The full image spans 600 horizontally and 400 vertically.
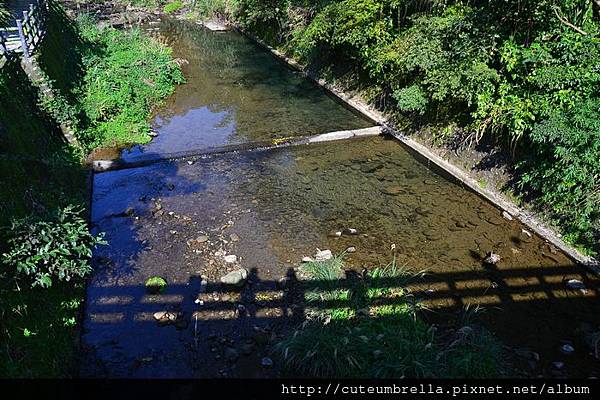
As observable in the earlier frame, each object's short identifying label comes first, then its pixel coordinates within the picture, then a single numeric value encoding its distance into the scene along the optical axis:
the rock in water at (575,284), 7.86
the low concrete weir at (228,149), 12.07
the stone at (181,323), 7.15
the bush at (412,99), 12.31
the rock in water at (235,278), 7.99
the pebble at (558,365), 6.37
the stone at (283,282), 8.06
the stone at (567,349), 6.61
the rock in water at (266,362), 6.37
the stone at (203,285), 7.93
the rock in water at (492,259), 8.50
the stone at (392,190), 11.07
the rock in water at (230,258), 8.70
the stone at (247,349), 6.61
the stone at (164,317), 7.27
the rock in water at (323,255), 8.73
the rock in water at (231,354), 6.53
